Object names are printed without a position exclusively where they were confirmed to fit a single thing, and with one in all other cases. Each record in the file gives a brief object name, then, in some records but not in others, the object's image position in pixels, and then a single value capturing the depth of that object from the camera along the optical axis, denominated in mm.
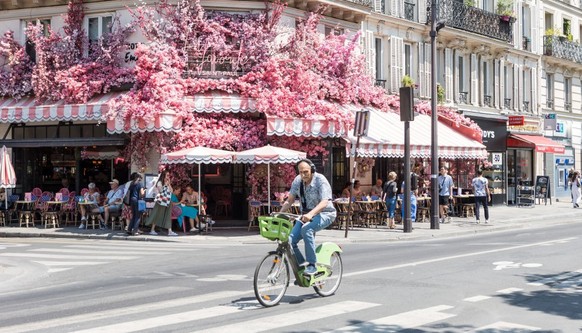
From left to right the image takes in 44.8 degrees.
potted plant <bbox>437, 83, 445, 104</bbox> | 28062
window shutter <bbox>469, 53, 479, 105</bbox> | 30672
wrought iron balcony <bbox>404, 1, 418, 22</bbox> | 27406
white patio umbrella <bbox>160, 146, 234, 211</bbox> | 18594
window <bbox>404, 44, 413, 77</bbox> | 27641
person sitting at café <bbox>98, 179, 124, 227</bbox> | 20188
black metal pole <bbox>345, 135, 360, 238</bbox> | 17858
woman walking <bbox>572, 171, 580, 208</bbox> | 30438
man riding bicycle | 8562
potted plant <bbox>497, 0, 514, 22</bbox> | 31595
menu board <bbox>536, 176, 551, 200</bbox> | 31812
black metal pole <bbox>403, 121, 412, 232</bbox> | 19375
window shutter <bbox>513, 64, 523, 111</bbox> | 33766
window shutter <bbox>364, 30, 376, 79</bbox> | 25609
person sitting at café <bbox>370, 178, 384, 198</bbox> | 23981
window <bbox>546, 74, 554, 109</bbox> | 36281
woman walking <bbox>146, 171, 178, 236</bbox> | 18906
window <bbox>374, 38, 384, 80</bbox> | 26422
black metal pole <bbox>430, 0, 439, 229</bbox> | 20078
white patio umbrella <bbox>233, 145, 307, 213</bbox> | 18625
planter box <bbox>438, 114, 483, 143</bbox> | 26844
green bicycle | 8172
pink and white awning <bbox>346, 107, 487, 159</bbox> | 21484
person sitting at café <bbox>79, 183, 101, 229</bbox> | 20828
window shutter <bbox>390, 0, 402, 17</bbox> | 26833
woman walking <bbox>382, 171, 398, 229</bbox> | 20750
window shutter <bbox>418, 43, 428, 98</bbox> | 27906
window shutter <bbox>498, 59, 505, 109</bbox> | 32594
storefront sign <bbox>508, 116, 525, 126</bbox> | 31594
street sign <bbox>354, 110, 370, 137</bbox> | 18130
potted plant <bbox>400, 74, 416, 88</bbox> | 25656
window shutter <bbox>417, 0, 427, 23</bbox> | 28000
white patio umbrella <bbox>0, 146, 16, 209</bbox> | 20859
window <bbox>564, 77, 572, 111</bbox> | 37781
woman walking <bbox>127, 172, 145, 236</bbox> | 18500
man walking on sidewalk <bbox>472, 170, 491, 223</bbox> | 22125
